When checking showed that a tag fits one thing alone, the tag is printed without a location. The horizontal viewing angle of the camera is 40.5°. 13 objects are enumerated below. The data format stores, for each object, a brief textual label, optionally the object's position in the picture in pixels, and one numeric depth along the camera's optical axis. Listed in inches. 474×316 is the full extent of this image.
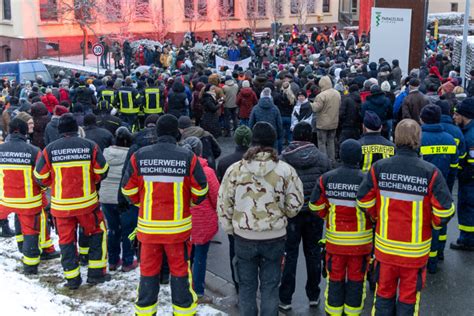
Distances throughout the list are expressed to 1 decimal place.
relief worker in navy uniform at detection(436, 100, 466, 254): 310.6
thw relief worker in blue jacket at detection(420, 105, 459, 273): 299.0
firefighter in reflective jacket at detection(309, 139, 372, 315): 241.9
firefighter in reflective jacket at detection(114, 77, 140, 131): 557.0
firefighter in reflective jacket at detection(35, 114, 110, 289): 282.8
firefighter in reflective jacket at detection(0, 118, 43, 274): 304.2
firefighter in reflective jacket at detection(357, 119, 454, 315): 219.9
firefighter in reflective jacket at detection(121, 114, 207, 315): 241.9
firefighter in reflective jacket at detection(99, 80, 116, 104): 560.4
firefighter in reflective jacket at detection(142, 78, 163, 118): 559.8
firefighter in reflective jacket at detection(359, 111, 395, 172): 287.1
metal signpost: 907.1
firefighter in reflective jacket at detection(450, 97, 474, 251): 318.3
